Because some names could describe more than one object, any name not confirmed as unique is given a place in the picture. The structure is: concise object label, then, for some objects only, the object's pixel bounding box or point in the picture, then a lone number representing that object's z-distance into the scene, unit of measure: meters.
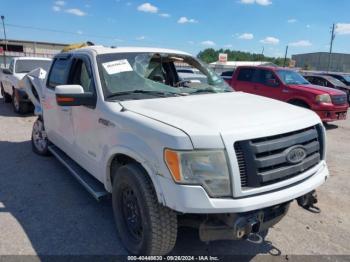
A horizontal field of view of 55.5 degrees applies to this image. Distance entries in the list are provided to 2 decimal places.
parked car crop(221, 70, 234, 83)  15.81
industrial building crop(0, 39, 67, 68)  45.97
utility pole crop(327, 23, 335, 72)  64.24
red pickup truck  9.84
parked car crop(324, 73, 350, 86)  17.38
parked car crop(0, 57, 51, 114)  9.90
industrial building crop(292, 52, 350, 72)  75.62
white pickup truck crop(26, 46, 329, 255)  2.40
